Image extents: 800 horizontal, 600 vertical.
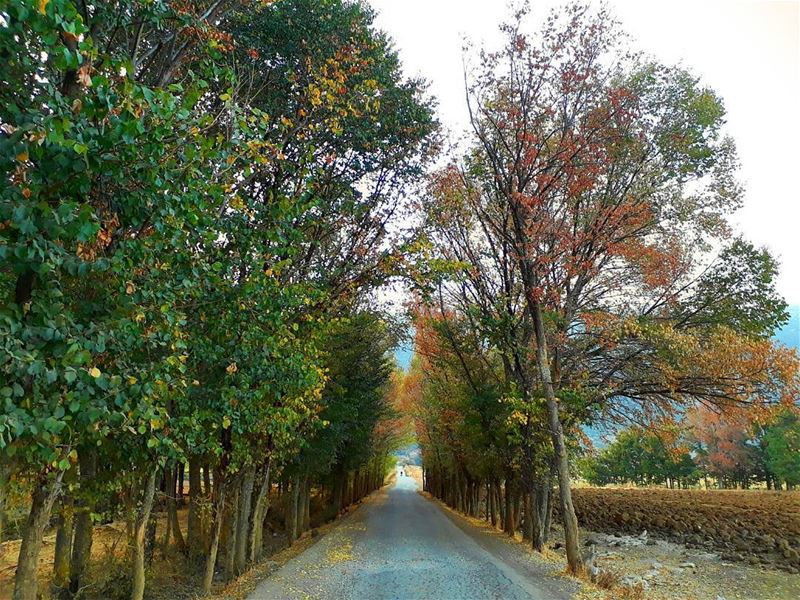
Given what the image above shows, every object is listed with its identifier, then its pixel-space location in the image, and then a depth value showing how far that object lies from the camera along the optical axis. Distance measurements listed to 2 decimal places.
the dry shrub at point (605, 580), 10.17
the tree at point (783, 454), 42.66
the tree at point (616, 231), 12.30
